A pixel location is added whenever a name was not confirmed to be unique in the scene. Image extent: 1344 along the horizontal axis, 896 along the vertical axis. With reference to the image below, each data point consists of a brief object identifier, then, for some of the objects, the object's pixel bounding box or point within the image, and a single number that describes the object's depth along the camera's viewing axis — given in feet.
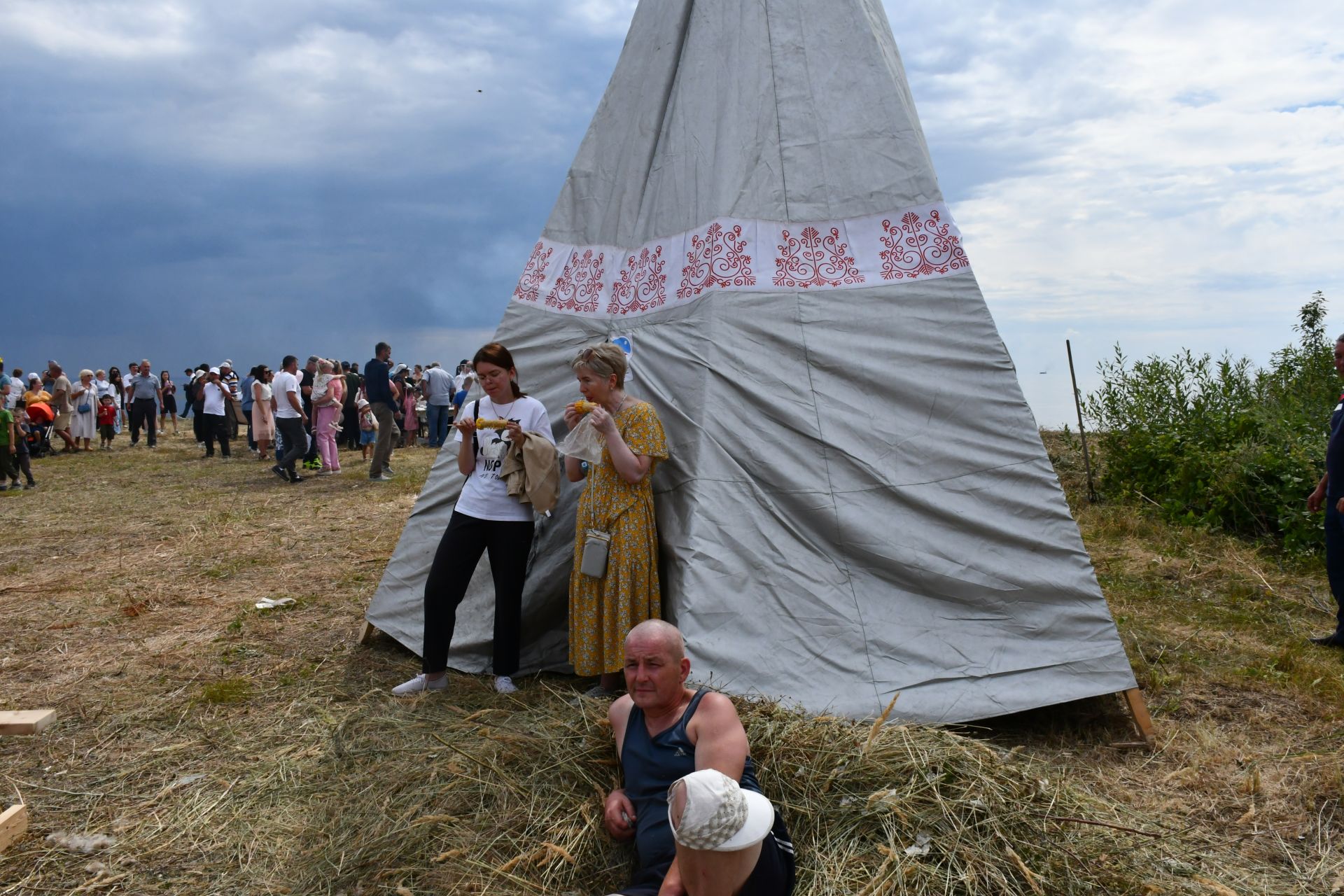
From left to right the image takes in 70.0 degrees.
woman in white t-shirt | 13.78
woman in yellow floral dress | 12.76
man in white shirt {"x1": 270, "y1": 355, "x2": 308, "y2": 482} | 36.83
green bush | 23.57
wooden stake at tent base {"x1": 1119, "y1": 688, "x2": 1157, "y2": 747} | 12.34
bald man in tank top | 7.09
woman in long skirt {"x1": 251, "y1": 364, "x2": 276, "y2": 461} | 45.88
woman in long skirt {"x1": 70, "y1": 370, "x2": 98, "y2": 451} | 53.83
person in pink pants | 37.76
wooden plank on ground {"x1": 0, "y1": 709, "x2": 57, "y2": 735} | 12.76
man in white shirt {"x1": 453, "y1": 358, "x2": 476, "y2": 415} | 53.06
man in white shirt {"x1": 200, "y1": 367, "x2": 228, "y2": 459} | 48.52
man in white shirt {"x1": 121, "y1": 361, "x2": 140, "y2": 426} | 55.93
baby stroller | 51.13
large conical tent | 12.55
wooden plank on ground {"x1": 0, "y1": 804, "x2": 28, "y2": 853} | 10.22
